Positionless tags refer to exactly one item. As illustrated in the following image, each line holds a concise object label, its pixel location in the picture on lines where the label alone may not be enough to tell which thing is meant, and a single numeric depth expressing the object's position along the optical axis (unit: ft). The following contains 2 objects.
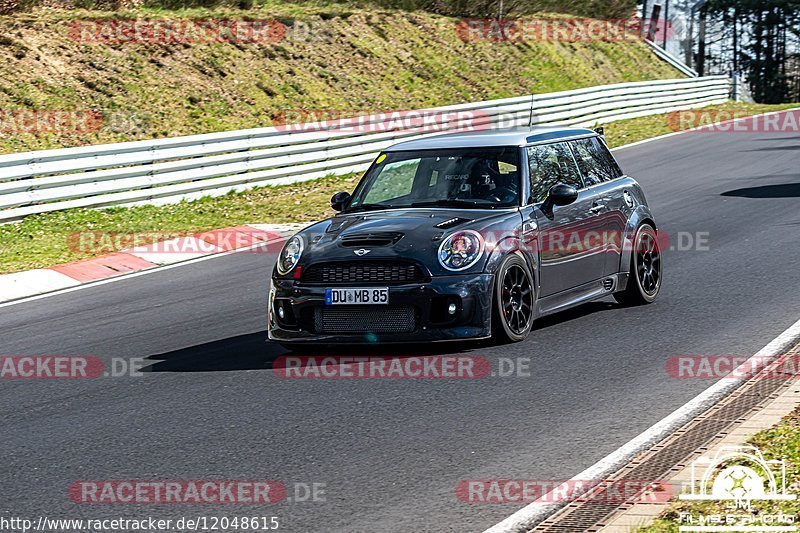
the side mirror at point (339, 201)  64.59
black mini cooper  55.06
